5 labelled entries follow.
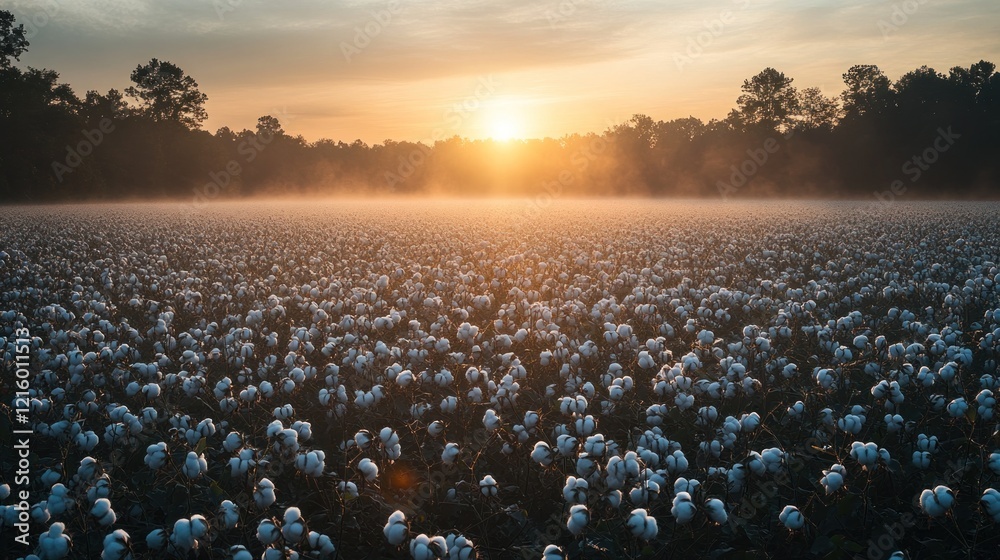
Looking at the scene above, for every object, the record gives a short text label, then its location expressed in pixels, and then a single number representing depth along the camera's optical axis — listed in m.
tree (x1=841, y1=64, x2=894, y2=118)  60.91
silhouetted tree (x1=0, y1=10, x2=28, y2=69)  46.56
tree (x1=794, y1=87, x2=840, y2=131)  69.50
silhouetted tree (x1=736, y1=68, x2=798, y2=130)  69.12
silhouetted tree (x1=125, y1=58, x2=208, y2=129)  68.94
